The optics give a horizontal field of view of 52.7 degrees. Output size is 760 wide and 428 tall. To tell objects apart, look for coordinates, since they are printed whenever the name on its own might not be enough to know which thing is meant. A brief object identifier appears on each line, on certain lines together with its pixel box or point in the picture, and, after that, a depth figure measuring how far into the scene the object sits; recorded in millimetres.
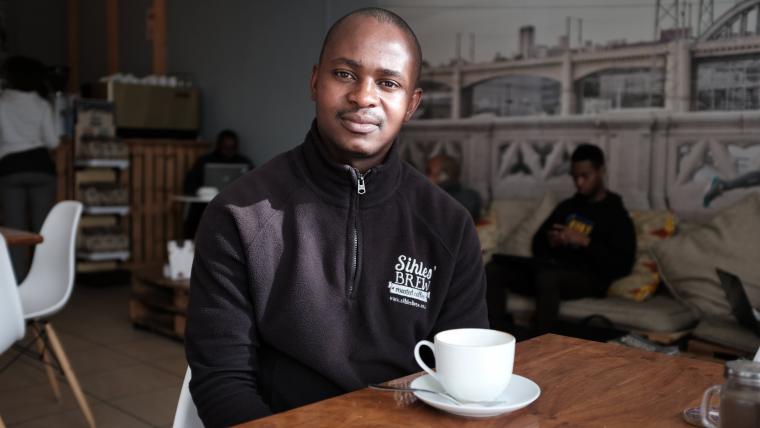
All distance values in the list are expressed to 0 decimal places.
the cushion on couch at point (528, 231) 4695
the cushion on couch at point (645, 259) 4031
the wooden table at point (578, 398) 947
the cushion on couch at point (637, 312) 3738
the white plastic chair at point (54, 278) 3125
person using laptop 6789
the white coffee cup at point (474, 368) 957
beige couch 3639
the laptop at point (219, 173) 6508
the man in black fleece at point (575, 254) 3994
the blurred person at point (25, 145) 5348
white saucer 945
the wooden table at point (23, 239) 2971
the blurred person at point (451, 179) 5082
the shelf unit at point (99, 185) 6527
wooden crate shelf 4664
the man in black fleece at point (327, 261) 1262
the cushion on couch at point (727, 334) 3350
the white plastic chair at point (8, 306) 2438
